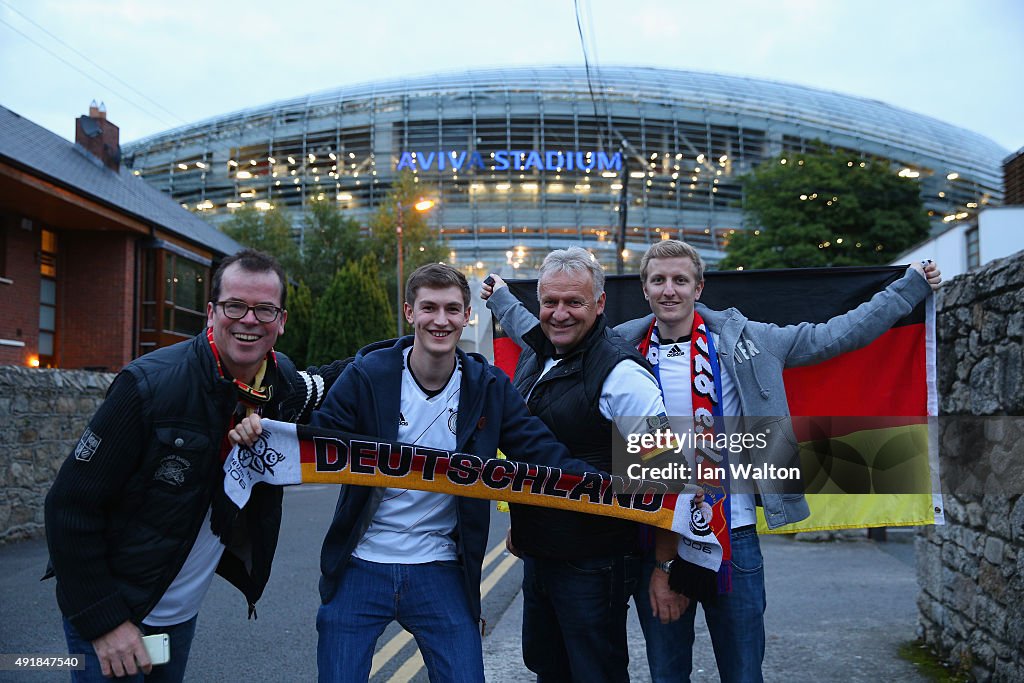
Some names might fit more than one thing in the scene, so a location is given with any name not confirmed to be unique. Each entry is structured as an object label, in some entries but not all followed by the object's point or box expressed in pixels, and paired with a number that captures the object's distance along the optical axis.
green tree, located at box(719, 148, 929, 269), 35.22
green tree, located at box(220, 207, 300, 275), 42.69
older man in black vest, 3.18
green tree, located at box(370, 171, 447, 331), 41.59
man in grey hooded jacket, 3.48
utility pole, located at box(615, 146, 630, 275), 23.98
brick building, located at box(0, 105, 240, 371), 19.80
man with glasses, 2.55
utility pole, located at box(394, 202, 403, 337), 32.96
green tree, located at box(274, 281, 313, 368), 35.06
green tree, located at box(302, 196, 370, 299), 42.31
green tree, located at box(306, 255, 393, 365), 33.31
